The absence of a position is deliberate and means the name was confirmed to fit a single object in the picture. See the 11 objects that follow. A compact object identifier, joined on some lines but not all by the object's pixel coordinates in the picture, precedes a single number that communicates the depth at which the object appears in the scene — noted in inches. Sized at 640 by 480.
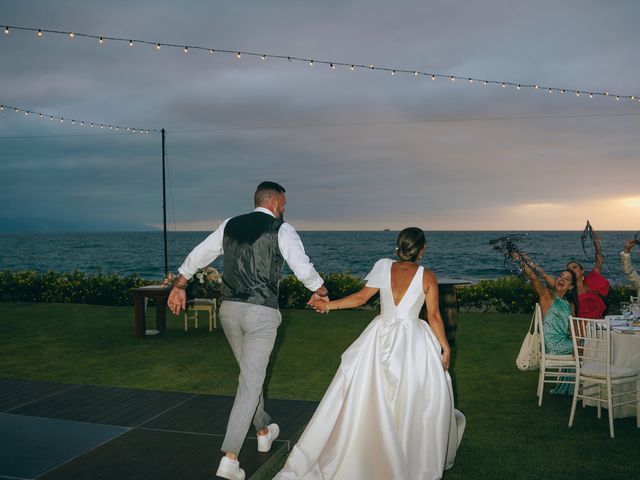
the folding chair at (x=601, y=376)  202.1
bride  143.8
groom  142.7
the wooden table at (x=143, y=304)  370.3
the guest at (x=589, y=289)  285.4
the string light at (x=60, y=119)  432.1
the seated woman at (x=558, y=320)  243.4
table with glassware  217.4
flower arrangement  394.9
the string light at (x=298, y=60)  342.0
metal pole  538.5
